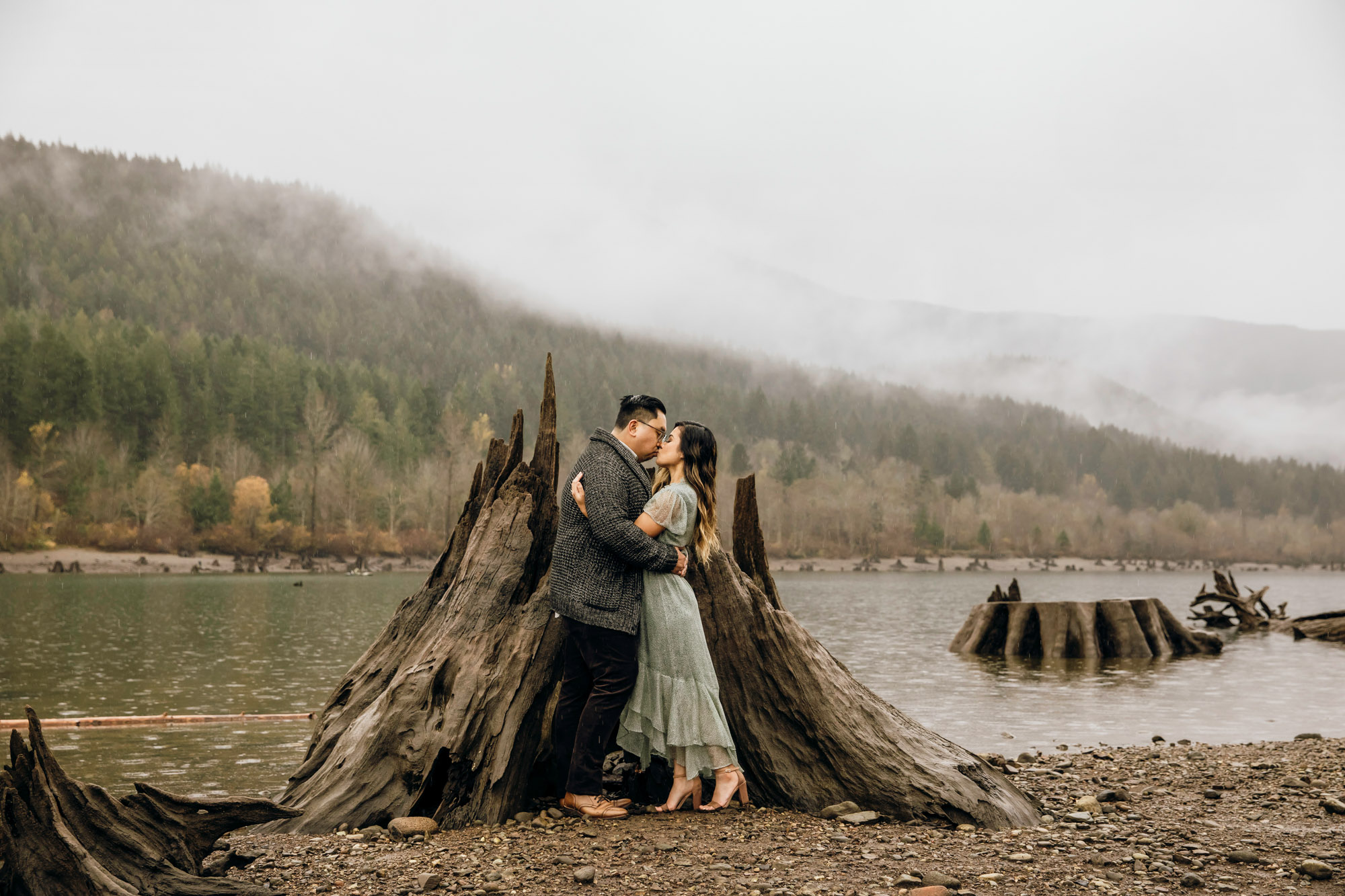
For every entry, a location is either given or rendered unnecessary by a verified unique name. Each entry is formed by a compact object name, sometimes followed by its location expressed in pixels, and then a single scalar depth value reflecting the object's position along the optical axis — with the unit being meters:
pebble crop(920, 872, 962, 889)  5.68
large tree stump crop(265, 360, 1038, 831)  7.17
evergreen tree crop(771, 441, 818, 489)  186.12
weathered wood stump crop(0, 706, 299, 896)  4.72
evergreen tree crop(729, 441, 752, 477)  174.00
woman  7.20
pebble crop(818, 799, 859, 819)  7.34
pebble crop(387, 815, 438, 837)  6.70
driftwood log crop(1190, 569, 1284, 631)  40.38
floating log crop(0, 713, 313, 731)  14.80
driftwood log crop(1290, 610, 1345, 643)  35.47
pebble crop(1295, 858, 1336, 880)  6.00
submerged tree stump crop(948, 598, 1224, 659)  27.83
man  7.00
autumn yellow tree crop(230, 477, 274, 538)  118.06
